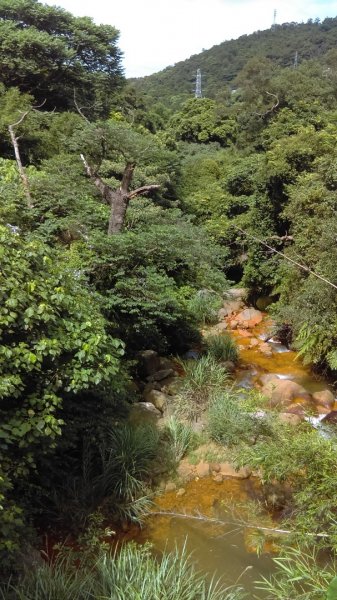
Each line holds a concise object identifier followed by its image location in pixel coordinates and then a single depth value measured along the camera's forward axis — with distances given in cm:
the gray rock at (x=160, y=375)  802
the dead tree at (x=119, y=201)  794
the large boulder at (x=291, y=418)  655
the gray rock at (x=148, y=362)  809
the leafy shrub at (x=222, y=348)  925
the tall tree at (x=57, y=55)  1723
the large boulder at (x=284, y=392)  781
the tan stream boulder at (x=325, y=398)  804
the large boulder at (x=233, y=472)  600
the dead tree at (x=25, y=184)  828
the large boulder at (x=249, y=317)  1221
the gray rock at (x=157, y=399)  713
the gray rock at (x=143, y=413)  649
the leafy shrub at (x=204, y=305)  1003
